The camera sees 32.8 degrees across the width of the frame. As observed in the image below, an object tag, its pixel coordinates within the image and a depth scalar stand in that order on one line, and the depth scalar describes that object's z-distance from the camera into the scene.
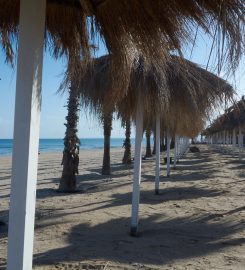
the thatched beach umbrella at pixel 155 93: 6.20
